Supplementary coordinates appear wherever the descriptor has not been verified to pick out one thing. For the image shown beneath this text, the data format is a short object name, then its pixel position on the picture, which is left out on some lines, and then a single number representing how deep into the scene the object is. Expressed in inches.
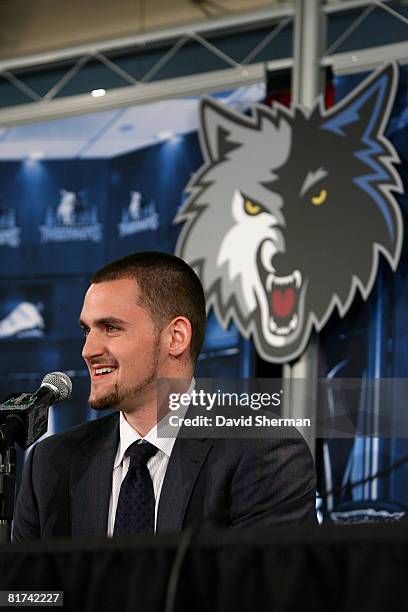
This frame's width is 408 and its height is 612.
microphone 125.4
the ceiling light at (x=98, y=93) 386.3
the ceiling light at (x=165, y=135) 369.9
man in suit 148.8
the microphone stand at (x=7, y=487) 122.2
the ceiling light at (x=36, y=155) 391.8
